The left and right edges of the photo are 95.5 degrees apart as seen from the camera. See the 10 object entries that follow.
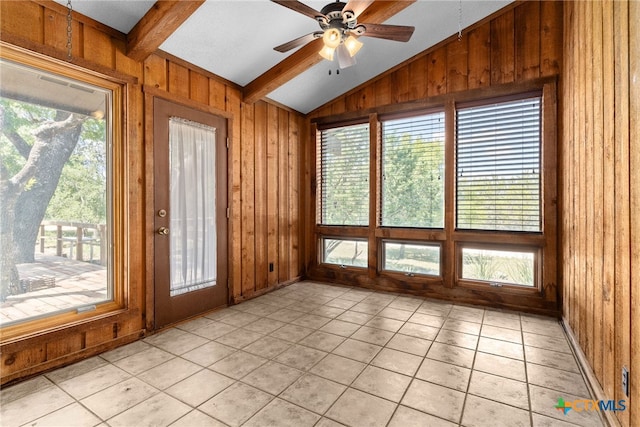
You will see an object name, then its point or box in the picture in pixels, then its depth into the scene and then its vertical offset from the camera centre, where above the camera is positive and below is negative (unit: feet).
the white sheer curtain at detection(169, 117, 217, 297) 9.83 +0.20
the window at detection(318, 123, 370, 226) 14.39 +1.82
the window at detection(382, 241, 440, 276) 12.80 -2.18
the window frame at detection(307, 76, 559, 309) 10.44 -0.93
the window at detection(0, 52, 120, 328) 6.58 +0.53
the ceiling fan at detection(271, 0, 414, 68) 6.92 +4.63
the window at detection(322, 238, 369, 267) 14.62 -2.15
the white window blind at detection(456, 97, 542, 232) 10.86 +1.70
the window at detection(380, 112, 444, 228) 12.57 +1.74
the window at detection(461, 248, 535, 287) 11.08 -2.24
